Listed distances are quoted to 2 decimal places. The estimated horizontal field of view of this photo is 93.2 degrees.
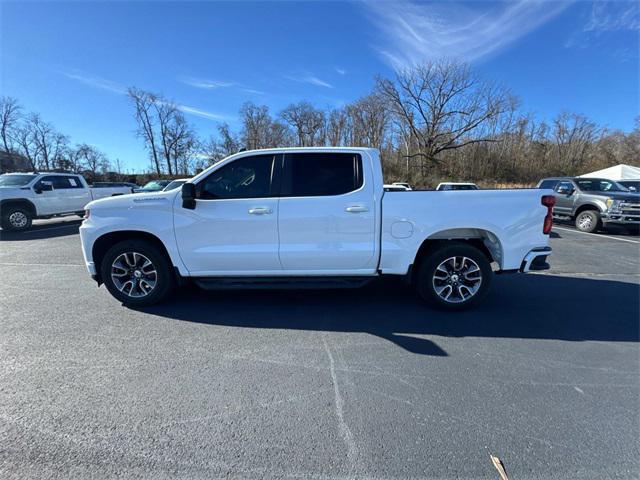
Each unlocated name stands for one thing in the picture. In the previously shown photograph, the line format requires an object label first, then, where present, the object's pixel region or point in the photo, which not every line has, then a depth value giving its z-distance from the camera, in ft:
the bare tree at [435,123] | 145.89
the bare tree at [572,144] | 167.12
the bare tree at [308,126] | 181.47
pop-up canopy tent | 91.44
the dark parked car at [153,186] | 63.48
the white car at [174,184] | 38.51
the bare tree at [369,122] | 160.15
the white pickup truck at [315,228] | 12.34
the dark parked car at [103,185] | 63.80
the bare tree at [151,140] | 188.85
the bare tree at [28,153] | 189.88
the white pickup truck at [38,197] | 33.88
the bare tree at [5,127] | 178.70
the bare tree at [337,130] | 173.47
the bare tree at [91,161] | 206.21
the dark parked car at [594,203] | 33.78
